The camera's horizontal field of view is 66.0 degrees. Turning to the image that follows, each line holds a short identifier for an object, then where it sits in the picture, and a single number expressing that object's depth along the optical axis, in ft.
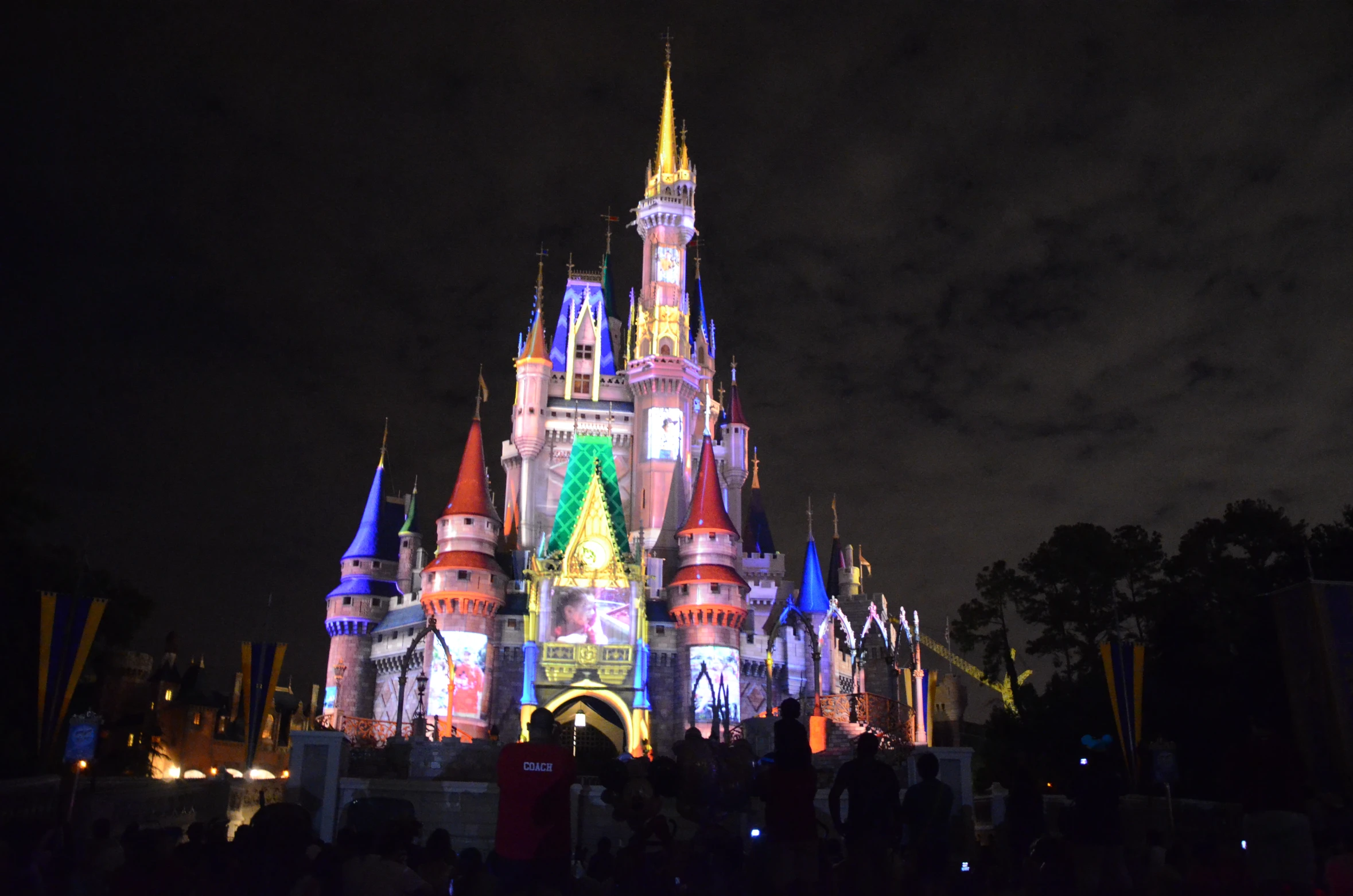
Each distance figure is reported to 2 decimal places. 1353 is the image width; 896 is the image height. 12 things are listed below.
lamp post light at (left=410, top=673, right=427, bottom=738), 102.94
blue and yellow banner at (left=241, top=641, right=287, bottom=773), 102.78
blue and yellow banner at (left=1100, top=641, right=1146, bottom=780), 88.53
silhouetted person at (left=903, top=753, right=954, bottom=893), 26.66
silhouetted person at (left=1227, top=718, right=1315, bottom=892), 25.70
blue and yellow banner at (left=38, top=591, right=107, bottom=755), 63.93
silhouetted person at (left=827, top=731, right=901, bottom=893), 25.64
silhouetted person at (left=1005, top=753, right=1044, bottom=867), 30.89
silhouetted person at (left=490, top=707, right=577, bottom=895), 25.21
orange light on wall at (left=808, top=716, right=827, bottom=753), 104.22
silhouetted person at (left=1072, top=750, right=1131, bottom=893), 28.30
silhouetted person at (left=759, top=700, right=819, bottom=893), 24.94
